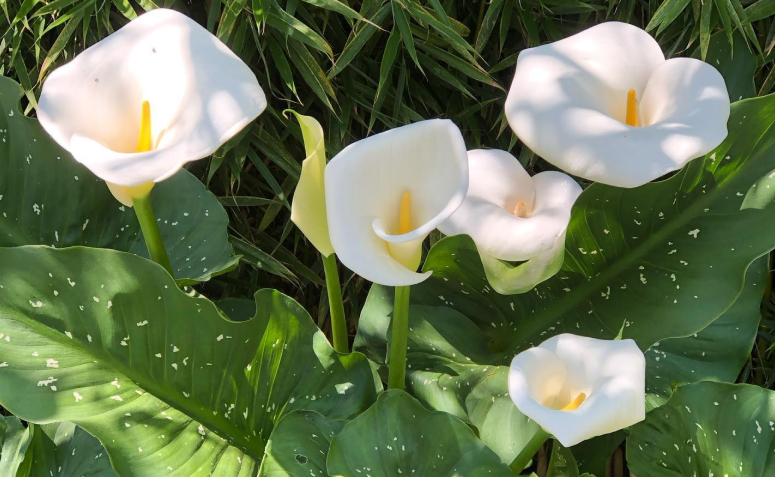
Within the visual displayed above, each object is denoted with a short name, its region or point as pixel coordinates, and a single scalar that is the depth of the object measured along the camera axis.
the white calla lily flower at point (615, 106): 1.80
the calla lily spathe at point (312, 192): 1.83
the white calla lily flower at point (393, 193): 1.78
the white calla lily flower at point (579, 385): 1.74
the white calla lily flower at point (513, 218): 1.83
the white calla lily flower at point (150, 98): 1.79
